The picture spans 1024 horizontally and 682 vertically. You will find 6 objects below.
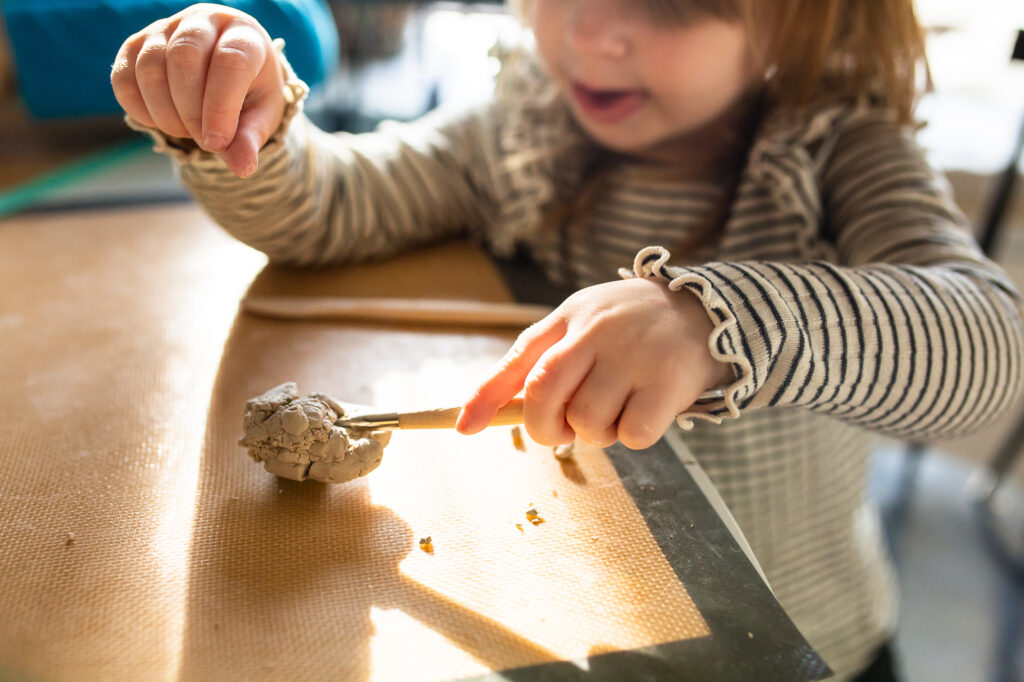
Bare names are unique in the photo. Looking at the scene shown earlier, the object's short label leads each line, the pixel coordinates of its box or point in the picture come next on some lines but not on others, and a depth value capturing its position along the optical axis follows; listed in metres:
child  0.36
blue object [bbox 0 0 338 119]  0.52
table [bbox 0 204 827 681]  0.29
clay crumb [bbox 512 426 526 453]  0.41
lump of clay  0.36
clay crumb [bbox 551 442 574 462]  0.40
